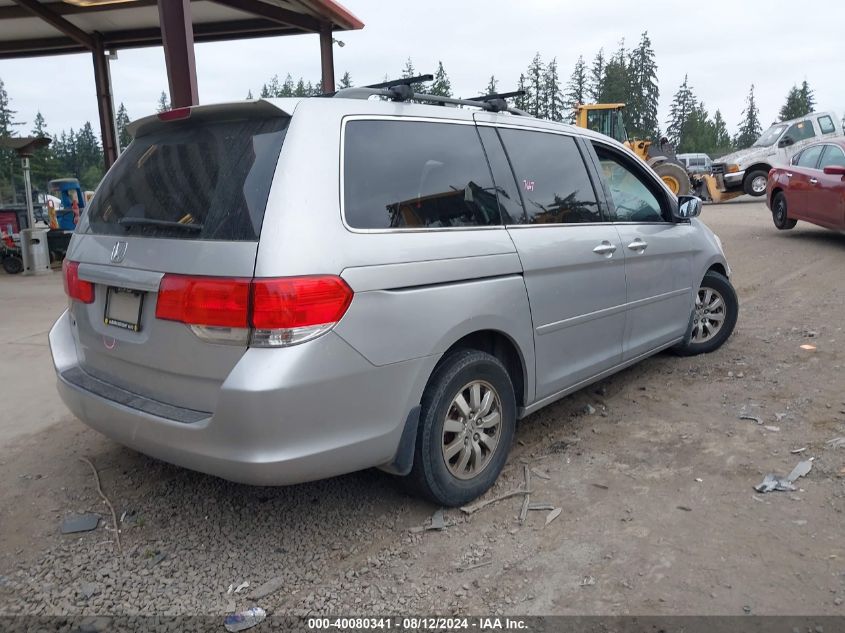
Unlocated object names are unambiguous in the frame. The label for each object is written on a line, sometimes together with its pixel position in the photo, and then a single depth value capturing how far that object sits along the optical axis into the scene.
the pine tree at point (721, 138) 83.76
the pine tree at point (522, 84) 68.89
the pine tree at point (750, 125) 96.62
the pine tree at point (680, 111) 90.75
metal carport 7.07
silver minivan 2.44
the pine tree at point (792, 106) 86.38
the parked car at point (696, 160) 38.34
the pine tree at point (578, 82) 85.18
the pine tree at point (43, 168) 70.83
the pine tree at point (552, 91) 81.06
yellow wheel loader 19.88
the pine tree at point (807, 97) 87.00
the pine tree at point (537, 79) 80.12
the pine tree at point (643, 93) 78.69
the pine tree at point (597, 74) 83.81
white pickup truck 19.36
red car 9.99
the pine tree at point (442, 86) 66.31
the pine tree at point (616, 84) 77.31
